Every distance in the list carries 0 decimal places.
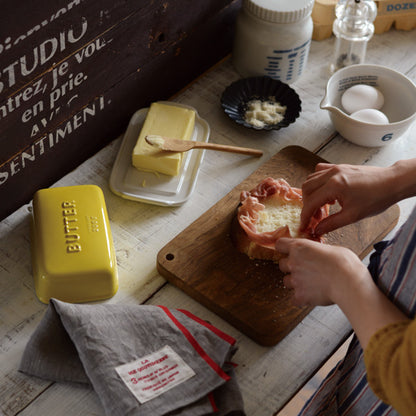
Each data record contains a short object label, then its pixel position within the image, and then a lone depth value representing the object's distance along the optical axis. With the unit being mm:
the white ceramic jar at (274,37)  1398
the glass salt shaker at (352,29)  1467
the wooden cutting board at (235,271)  1064
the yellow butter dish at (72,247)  1051
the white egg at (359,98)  1394
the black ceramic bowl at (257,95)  1419
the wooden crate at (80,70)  1051
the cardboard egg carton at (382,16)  1602
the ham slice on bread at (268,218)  1122
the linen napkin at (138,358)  926
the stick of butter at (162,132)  1262
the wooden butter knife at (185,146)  1269
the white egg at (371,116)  1345
